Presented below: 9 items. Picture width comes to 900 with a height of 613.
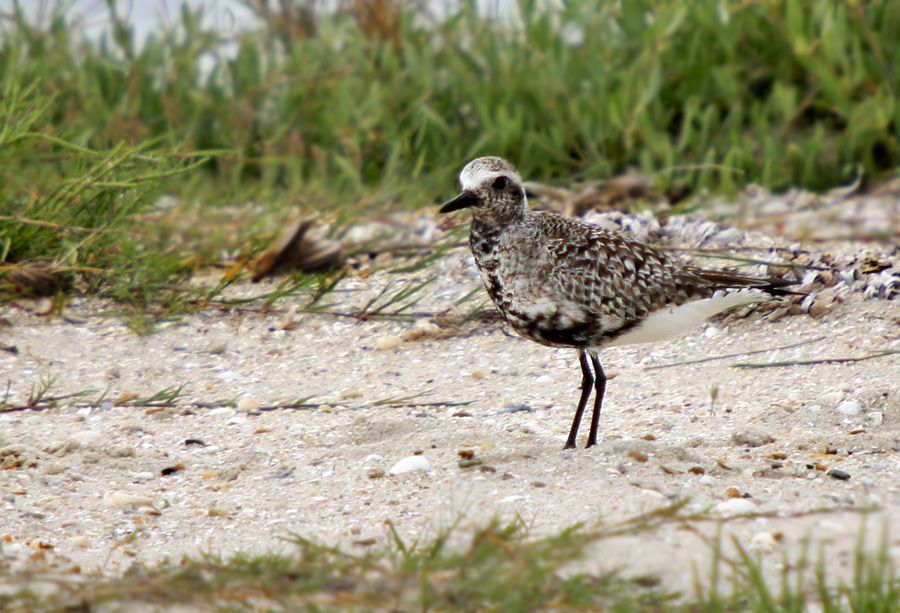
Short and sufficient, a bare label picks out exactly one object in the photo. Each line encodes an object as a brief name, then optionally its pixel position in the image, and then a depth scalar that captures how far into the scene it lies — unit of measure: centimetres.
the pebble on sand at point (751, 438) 884
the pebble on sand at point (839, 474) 796
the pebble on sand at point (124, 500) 829
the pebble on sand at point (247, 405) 1020
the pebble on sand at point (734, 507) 727
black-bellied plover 873
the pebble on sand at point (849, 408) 925
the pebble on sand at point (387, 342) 1145
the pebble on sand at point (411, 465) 838
